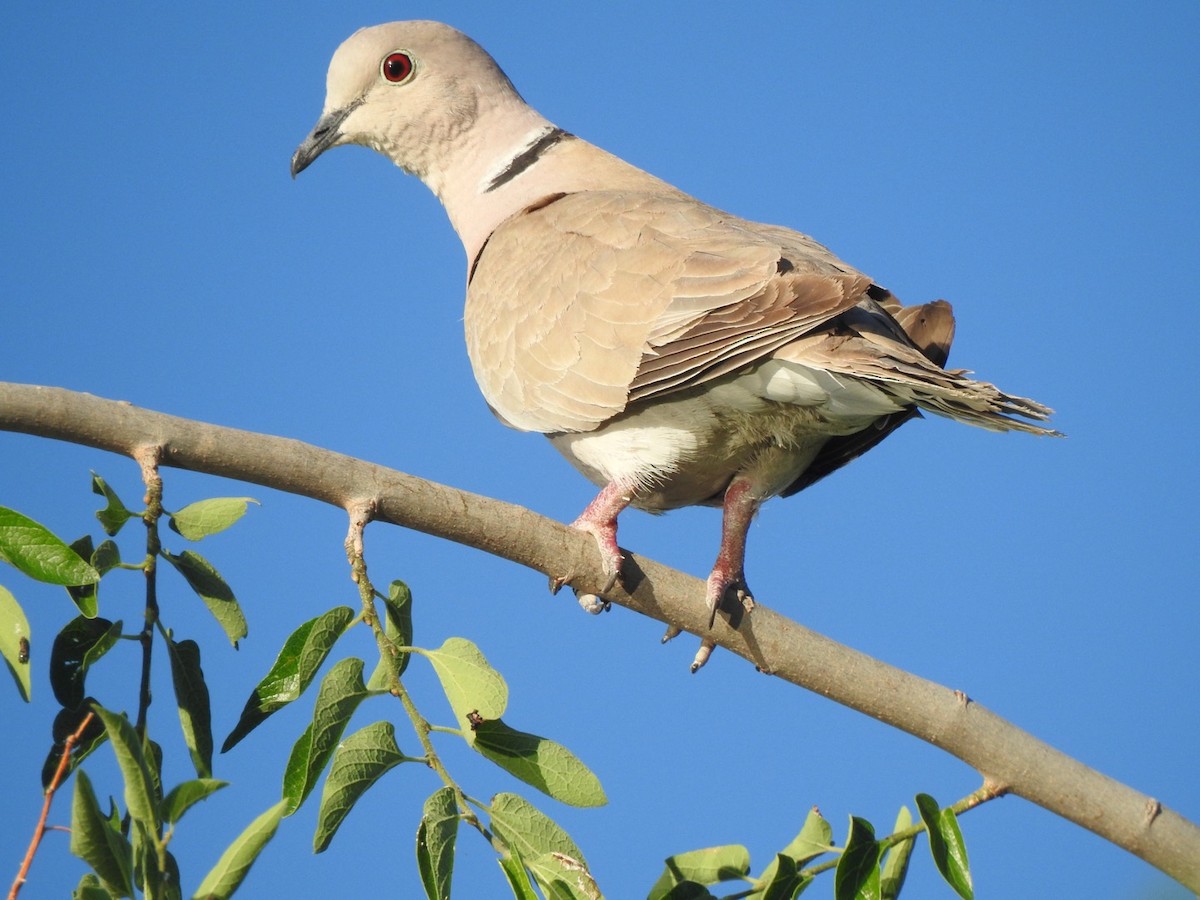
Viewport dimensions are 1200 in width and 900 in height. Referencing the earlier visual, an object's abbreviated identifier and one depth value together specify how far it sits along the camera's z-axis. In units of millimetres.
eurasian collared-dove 7297
